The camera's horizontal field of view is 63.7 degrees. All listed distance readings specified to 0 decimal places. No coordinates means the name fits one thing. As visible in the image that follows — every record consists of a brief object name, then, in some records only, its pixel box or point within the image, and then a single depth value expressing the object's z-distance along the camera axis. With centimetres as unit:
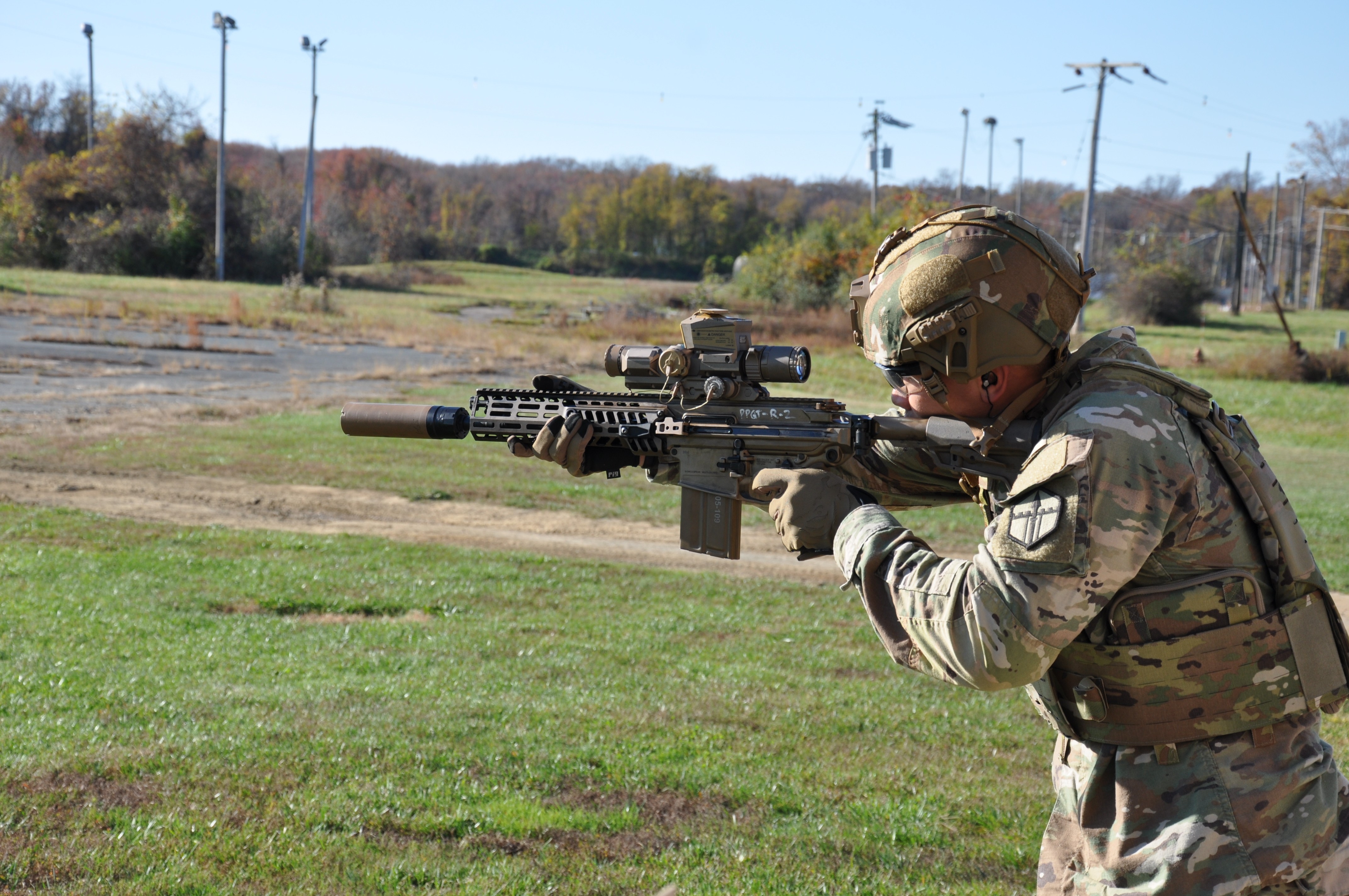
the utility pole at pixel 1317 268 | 7600
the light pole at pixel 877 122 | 6166
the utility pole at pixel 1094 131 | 4075
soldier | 247
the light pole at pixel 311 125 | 6153
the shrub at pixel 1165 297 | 5569
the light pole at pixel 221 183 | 5900
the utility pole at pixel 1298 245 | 7731
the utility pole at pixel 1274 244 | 7850
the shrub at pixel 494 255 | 10500
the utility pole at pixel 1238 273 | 6113
